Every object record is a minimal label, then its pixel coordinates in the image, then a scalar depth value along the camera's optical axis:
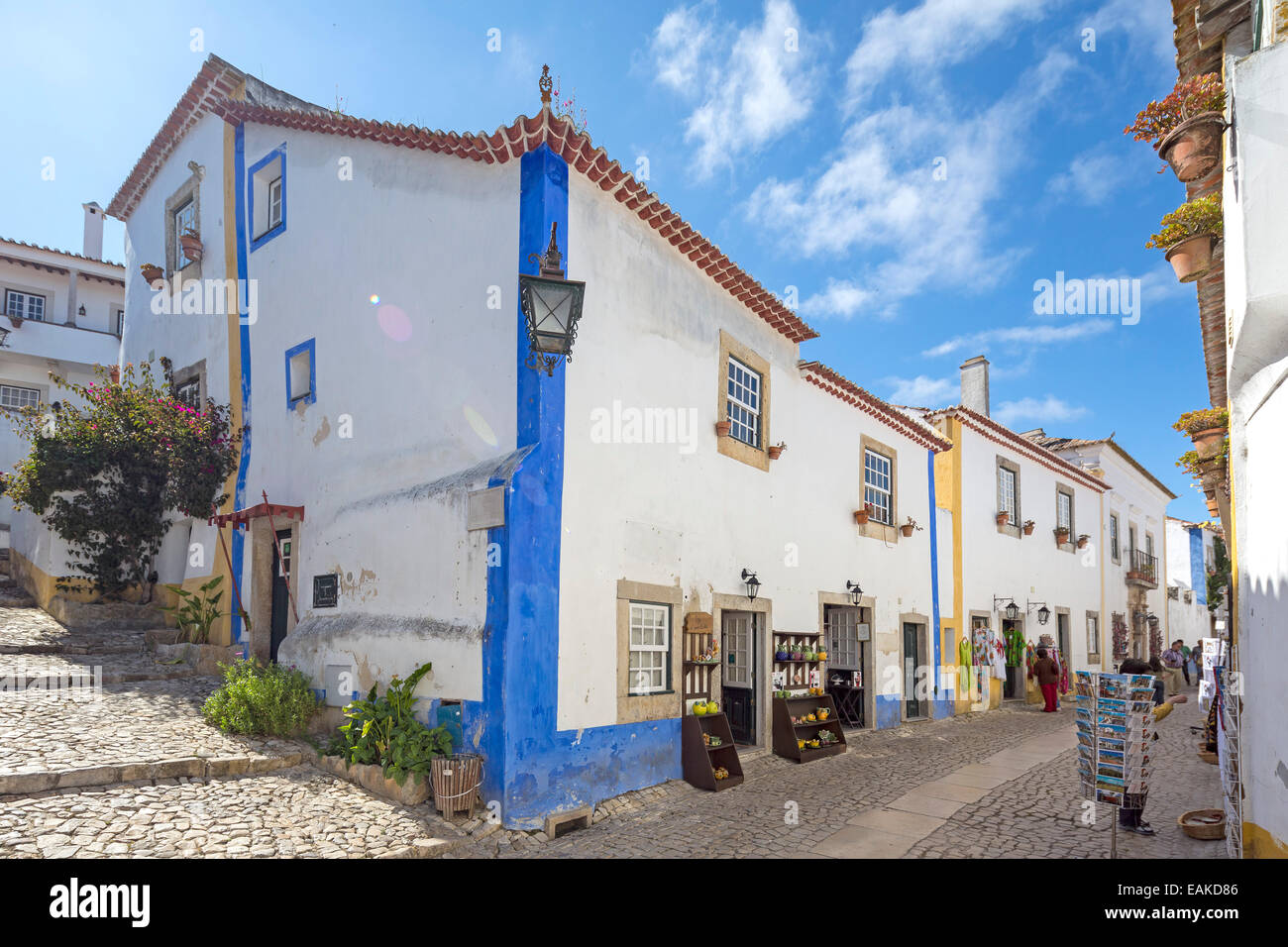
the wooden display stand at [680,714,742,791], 8.70
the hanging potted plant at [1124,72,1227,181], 5.26
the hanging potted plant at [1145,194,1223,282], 5.75
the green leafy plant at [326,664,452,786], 7.18
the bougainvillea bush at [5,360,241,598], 12.10
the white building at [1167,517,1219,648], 32.44
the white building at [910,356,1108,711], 17.19
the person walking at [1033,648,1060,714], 17.00
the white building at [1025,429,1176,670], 24.20
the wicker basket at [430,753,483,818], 6.74
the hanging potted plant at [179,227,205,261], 13.11
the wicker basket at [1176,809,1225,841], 6.35
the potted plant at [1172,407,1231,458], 7.43
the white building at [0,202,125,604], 19.38
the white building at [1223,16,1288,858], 4.31
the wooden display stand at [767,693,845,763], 10.41
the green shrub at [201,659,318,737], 8.34
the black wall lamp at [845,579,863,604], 13.02
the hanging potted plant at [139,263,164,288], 14.40
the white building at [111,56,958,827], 7.55
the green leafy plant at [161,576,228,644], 11.84
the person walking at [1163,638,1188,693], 23.88
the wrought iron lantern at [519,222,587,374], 6.84
